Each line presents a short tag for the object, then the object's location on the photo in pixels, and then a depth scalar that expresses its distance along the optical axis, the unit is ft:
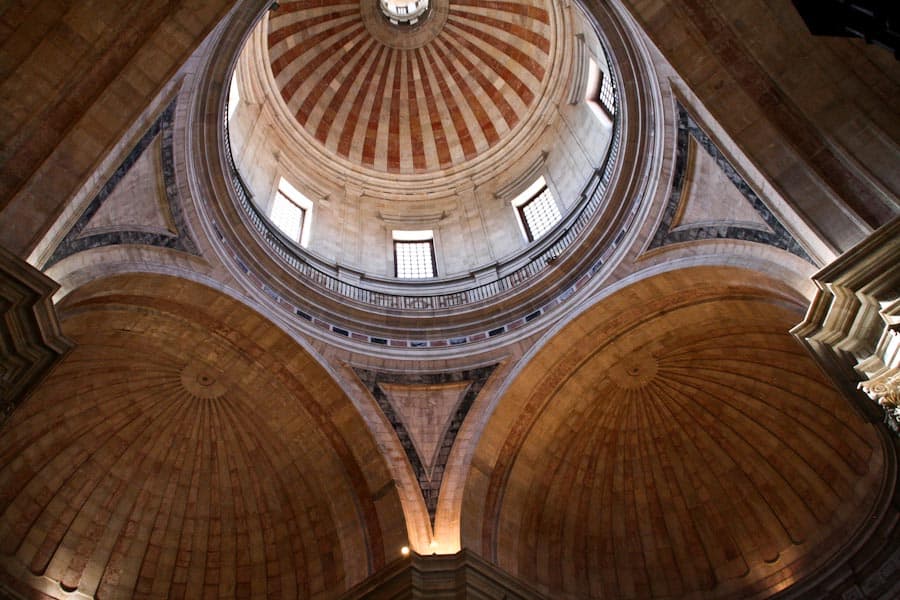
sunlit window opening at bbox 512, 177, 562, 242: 57.67
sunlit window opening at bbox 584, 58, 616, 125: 55.06
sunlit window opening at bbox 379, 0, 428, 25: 70.95
